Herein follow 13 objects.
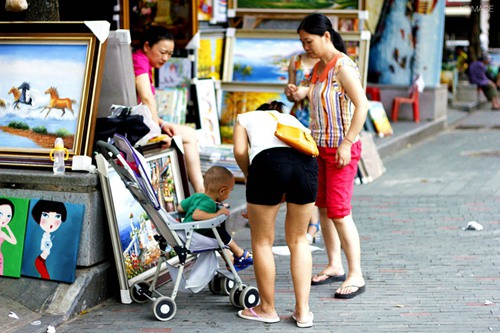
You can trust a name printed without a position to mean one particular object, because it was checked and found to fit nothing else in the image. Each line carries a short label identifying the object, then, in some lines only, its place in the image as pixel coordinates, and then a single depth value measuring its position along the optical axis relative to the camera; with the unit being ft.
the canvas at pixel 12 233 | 35.57
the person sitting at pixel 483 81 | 141.63
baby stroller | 32.39
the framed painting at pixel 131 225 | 35.01
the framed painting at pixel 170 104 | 57.69
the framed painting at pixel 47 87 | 35.50
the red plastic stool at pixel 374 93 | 100.21
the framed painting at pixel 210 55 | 63.20
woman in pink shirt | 41.33
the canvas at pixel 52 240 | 34.57
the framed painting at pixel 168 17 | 59.02
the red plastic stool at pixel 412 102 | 102.53
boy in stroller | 33.50
